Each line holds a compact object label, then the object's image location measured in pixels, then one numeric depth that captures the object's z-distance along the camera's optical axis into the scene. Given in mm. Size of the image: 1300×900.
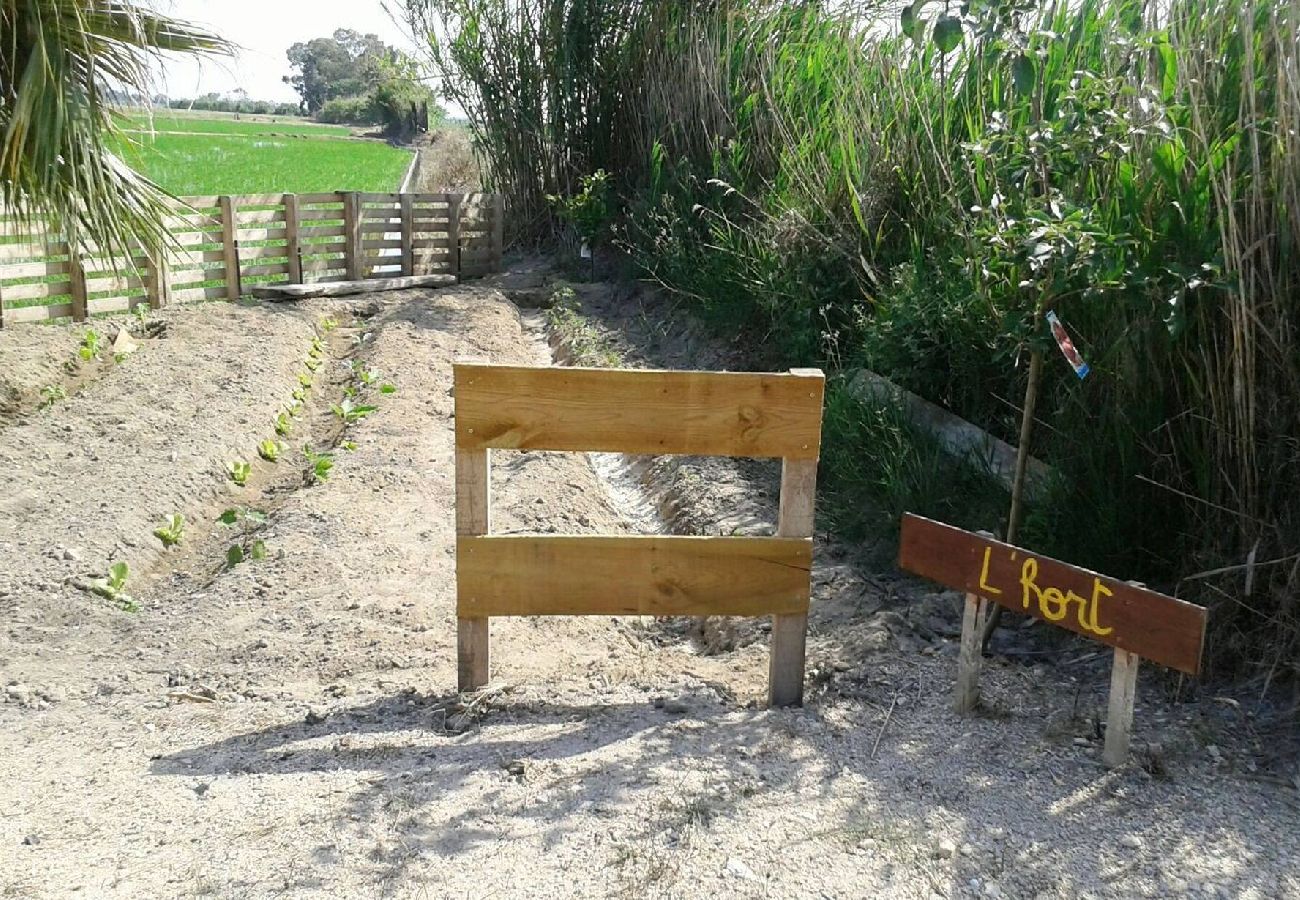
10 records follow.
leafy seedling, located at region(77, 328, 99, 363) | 9570
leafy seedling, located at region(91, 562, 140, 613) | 5457
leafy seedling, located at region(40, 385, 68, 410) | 8445
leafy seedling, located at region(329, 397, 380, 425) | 8766
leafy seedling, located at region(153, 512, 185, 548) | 6348
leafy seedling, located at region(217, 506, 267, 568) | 5887
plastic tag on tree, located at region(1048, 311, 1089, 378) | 3756
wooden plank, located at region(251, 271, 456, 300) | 13133
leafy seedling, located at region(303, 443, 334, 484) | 7234
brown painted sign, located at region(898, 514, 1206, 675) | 3197
